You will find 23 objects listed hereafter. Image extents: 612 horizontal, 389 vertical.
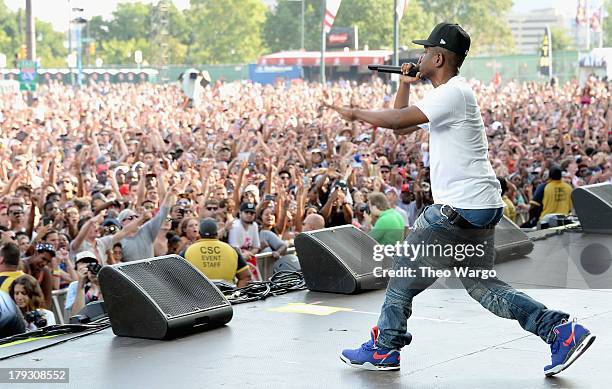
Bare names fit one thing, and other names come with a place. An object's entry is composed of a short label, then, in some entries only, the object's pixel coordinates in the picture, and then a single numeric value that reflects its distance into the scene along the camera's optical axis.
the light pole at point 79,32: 35.69
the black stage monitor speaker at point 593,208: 10.74
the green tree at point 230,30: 88.37
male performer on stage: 5.10
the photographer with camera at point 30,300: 7.44
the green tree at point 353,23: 89.81
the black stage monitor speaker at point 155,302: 6.37
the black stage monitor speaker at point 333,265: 7.74
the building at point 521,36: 190.62
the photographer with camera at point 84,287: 8.27
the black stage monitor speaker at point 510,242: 9.32
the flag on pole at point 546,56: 47.39
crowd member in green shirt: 10.54
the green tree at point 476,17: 105.50
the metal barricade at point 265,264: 10.52
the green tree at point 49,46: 112.38
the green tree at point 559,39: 127.31
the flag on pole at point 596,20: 76.00
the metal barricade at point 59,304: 8.83
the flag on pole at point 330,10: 32.38
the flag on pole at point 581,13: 75.14
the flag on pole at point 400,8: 28.53
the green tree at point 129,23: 113.44
